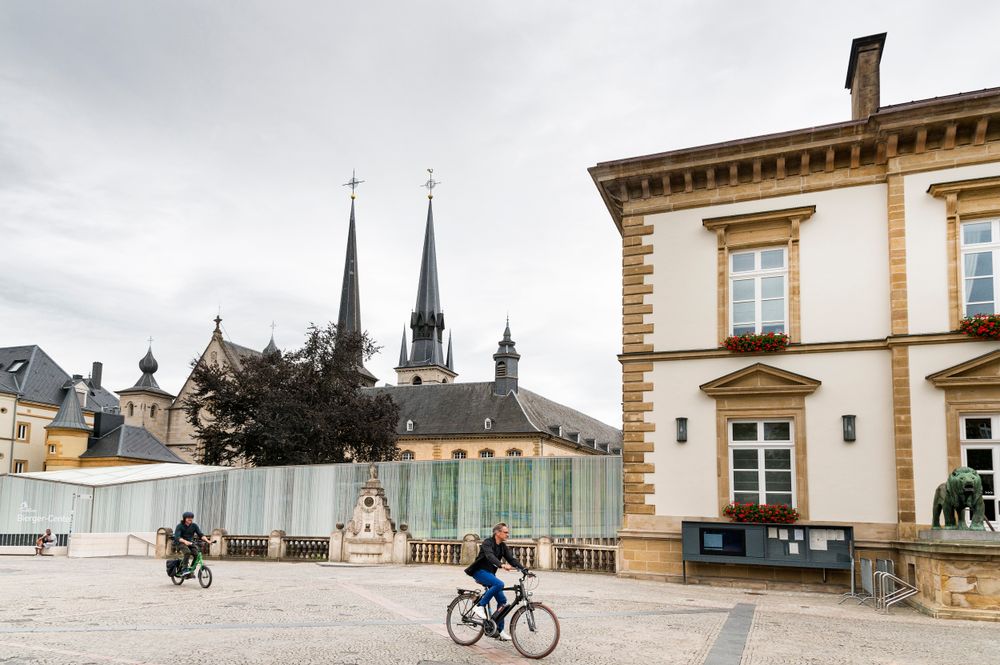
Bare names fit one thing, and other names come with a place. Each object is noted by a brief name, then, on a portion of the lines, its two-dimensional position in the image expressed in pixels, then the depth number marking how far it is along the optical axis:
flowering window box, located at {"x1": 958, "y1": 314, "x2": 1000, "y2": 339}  17.06
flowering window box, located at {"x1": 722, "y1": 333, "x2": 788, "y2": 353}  19.00
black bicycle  9.93
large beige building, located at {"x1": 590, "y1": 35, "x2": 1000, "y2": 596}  17.61
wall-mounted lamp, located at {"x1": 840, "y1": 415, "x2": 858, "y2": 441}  18.19
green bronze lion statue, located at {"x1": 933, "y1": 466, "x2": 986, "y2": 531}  14.37
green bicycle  17.05
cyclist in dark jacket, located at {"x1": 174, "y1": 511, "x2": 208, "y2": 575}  17.31
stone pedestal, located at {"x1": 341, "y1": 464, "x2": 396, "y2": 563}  25.38
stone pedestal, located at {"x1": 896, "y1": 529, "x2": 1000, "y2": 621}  13.48
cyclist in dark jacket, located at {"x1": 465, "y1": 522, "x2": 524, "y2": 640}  10.53
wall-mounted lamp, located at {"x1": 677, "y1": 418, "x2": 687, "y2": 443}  19.73
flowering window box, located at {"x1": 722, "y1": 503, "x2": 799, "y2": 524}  18.25
